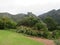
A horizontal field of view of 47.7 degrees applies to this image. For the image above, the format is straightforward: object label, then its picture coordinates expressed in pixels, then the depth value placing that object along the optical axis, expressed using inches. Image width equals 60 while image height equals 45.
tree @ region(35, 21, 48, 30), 405.0
